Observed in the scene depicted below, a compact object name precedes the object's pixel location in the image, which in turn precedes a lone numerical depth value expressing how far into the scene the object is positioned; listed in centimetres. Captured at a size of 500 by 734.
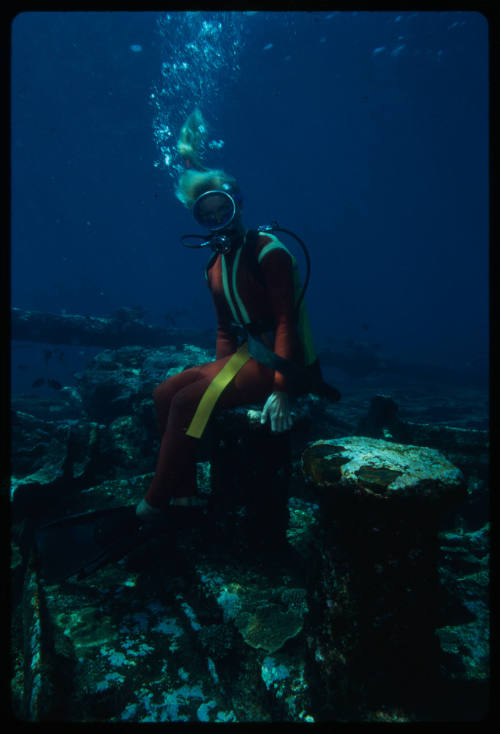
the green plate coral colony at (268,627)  183
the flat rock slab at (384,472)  136
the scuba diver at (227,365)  238
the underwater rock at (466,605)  165
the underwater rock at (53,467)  328
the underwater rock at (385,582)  140
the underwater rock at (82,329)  1195
